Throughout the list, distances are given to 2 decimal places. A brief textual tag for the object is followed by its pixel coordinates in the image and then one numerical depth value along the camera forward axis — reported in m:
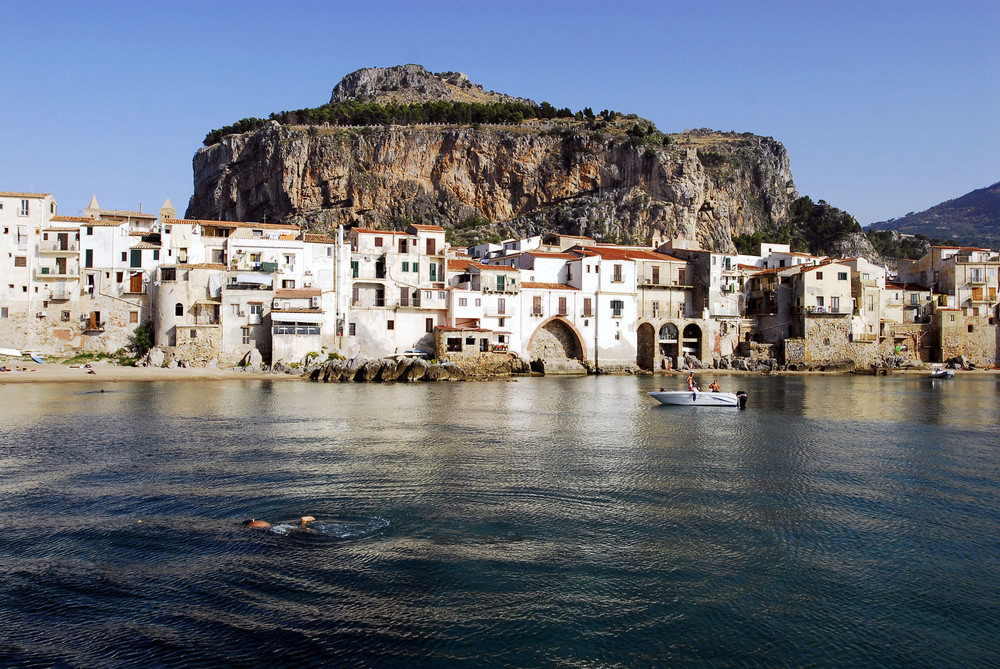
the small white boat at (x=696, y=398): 39.16
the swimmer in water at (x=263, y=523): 15.06
